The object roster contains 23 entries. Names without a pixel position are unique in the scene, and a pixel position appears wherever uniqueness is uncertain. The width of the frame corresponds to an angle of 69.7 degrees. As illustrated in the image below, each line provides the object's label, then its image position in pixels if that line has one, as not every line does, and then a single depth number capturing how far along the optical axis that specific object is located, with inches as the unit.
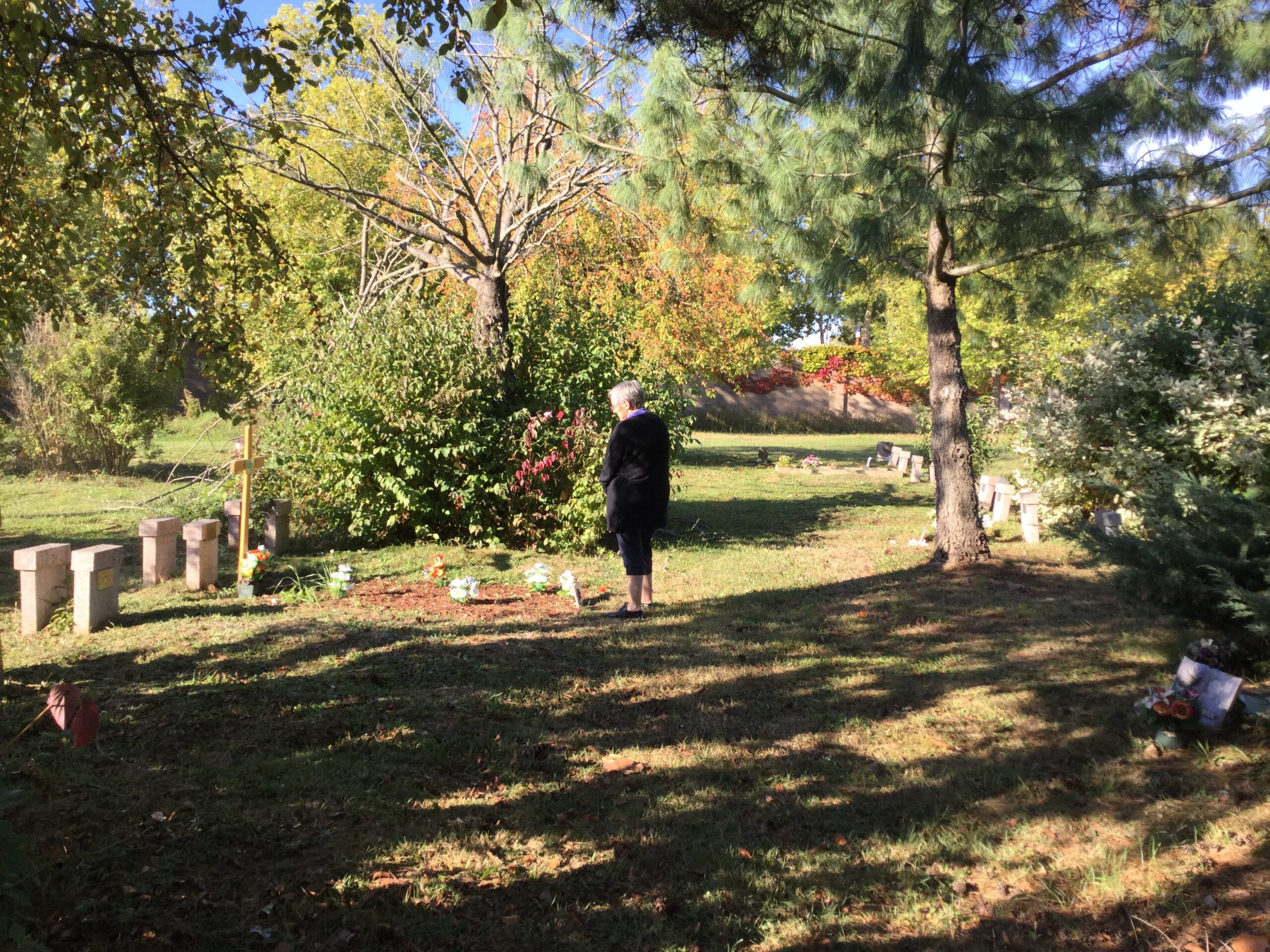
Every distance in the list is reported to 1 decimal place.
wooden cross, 307.3
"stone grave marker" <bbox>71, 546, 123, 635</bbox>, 252.5
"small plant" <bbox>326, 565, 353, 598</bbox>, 299.0
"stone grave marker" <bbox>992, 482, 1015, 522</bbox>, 468.8
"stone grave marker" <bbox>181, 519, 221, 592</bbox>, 304.7
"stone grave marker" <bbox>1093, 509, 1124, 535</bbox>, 318.0
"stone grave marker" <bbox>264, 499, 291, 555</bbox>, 376.5
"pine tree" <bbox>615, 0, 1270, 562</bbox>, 246.2
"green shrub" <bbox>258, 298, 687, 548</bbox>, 365.1
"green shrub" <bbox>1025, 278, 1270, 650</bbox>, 178.4
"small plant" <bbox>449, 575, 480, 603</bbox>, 294.8
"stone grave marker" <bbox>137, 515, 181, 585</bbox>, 312.5
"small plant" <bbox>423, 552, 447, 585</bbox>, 326.3
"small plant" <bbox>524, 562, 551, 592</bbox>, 309.7
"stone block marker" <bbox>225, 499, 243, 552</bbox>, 370.0
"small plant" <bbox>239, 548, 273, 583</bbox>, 300.7
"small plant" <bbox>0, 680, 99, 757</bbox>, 86.8
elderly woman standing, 269.0
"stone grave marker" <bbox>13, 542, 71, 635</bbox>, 253.1
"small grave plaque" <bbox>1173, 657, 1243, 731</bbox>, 169.2
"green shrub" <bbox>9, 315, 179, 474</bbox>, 637.3
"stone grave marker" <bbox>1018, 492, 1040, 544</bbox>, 404.5
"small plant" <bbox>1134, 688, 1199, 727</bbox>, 167.5
